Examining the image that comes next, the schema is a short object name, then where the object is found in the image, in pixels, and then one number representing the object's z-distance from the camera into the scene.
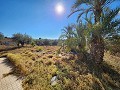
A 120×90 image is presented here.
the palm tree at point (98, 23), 5.23
